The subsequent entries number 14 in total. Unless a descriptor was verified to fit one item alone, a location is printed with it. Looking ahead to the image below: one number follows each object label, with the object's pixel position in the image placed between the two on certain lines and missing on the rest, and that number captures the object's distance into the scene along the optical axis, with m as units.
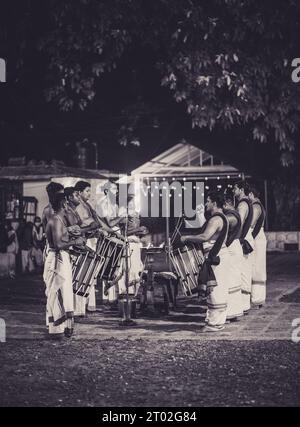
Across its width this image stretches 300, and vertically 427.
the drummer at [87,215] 10.77
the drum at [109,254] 10.56
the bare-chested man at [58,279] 9.27
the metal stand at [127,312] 10.27
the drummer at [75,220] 10.47
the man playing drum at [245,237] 11.19
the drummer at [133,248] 11.35
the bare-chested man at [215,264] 9.74
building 17.88
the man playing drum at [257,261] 11.95
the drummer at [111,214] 11.62
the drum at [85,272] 10.43
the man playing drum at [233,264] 10.20
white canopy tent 24.81
